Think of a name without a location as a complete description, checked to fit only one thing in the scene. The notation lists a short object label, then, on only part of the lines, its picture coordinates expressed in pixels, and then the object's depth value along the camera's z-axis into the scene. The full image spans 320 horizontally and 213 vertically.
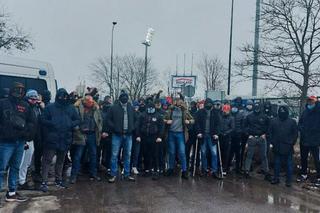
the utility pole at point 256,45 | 16.61
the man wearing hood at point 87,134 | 8.98
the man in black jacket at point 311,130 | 9.70
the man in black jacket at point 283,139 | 9.70
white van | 9.25
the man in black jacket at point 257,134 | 10.38
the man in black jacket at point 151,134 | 10.02
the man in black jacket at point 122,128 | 9.40
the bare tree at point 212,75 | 41.44
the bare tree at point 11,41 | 22.34
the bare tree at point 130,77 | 45.50
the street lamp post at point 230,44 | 24.55
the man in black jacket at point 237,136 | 10.78
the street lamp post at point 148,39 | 30.62
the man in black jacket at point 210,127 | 10.31
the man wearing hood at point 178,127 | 10.18
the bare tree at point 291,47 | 15.59
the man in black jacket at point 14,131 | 7.16
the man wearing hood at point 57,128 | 8.18
